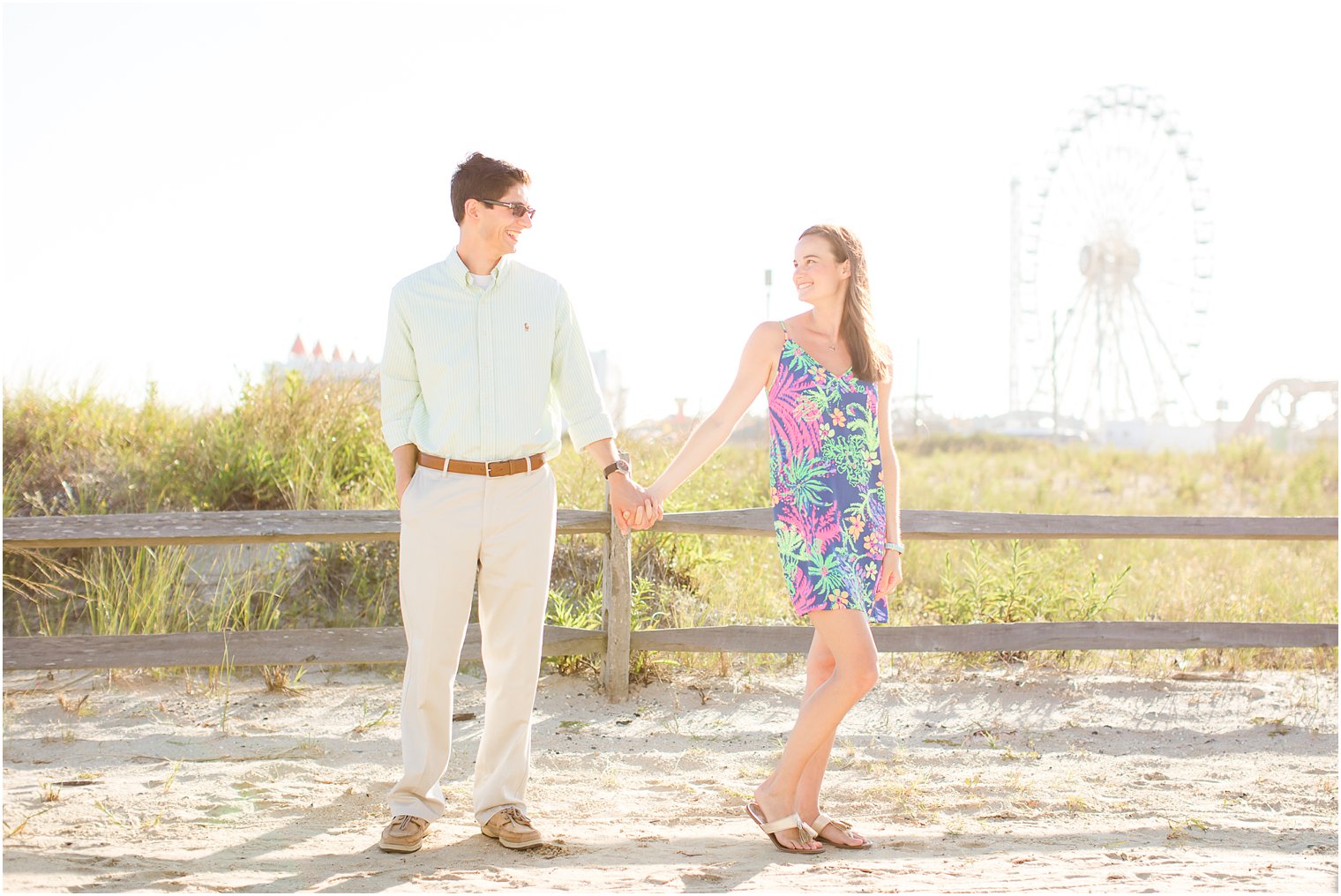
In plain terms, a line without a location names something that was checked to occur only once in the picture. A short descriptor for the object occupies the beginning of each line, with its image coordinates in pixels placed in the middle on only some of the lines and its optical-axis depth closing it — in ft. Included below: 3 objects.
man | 10.67
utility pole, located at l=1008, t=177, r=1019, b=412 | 153.38
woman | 10.58
